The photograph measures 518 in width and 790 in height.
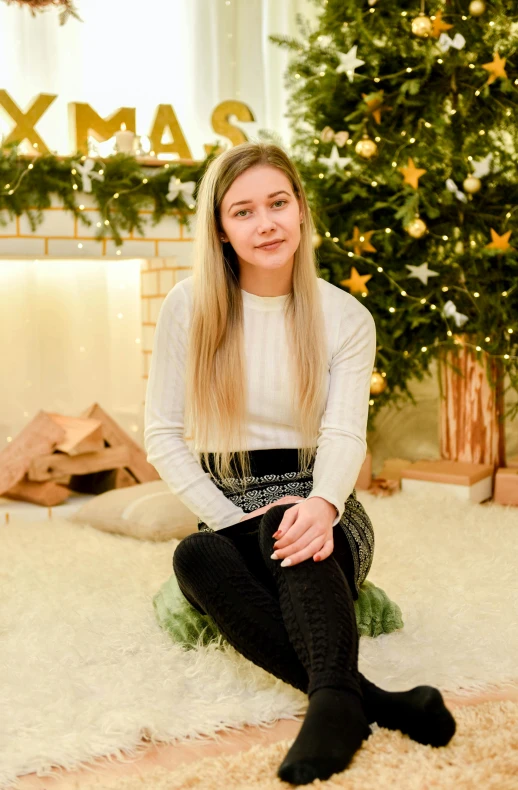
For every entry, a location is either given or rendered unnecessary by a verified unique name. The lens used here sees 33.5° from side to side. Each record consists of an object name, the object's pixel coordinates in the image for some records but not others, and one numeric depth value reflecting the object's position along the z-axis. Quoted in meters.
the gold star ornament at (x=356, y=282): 3.16
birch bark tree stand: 3.22
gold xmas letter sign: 3.20
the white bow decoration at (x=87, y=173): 3.18
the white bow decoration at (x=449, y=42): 2.98
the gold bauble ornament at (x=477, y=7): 3.01
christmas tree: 3.06
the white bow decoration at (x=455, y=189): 3.07
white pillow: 2.67
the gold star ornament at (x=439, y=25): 3.05
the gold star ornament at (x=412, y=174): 3.09
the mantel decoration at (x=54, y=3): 2.89
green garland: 3.13
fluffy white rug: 1.41
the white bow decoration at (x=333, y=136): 3.21
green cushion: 1.73
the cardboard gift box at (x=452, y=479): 3.11
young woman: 1.63
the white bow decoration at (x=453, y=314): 3.08
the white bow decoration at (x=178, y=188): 3.32
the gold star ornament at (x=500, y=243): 2.99
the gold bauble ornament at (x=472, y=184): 3.04
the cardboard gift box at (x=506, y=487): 3.12
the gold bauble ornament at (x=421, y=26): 3.02
